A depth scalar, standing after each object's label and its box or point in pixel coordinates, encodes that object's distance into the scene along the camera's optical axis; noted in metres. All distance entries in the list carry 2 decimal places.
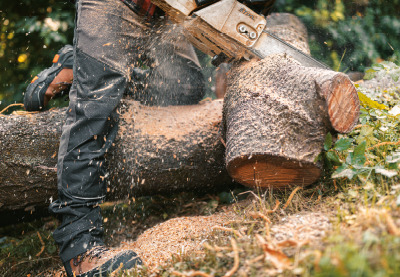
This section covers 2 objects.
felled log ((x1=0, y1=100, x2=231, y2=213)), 2.20
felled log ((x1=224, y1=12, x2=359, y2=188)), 1.65
